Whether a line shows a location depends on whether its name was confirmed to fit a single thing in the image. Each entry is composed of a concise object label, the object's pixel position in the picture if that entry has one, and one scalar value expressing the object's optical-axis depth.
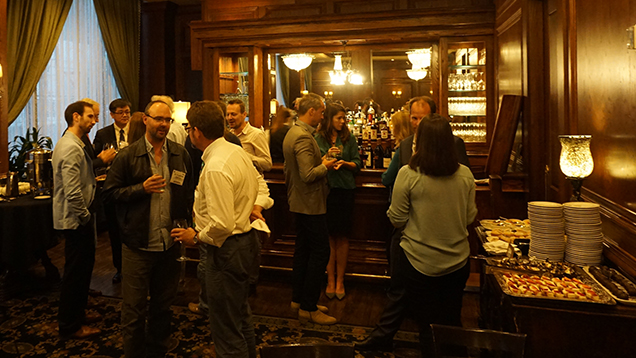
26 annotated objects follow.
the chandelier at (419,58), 7.50
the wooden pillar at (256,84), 6.24
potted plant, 6.20
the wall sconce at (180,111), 5.99
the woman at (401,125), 4.09
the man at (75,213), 3.30
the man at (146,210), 2.74
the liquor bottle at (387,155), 4.83
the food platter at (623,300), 1.91
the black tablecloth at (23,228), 4.01
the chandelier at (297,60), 6.84
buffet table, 1.91
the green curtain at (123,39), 7.88
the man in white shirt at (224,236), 2.42
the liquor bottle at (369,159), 5.00
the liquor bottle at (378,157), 4.98
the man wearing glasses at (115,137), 4.67
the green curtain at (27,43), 6.29
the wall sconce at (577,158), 2.43
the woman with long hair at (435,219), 2.42
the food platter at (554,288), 1.96
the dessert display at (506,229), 2.81
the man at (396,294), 3.04
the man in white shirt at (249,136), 4.14
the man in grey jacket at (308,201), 3.60
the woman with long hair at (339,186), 4.15
